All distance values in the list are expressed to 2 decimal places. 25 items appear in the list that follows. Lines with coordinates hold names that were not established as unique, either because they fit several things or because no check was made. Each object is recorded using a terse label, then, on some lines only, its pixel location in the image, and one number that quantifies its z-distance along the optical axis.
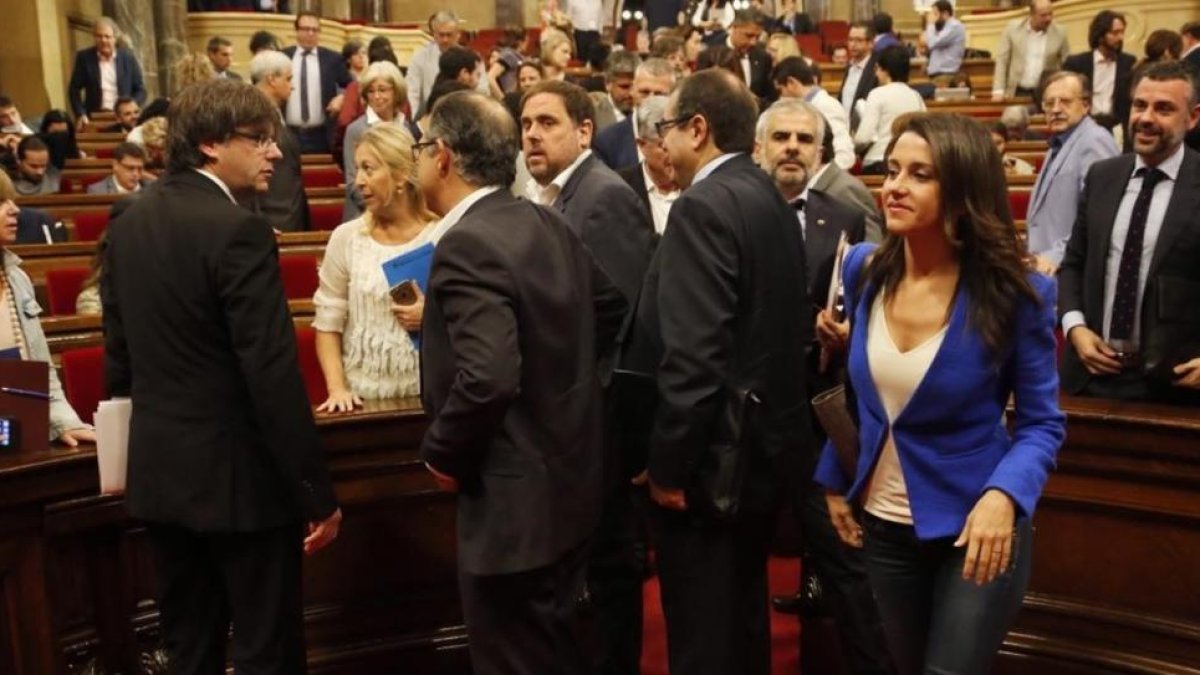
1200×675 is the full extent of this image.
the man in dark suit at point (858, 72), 8.59
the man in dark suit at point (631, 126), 4.83
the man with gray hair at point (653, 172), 3.98
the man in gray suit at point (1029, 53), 11.30
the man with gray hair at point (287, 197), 5.86
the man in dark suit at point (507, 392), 2.22
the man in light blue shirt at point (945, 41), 13.06
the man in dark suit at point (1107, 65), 8.45
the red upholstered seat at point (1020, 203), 6.45
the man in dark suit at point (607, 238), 3.10
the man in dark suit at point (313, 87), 9.04
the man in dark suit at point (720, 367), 2.45
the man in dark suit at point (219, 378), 2.32
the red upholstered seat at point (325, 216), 6.97
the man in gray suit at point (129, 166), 6.82
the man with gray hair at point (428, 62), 8.80
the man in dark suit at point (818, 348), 3.06
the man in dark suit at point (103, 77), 10.94
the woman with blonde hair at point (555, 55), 7.64
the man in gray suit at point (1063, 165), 4.12
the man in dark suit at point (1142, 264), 2.89
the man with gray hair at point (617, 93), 5.83
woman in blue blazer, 1.98
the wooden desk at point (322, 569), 2.62
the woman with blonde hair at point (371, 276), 3.12
